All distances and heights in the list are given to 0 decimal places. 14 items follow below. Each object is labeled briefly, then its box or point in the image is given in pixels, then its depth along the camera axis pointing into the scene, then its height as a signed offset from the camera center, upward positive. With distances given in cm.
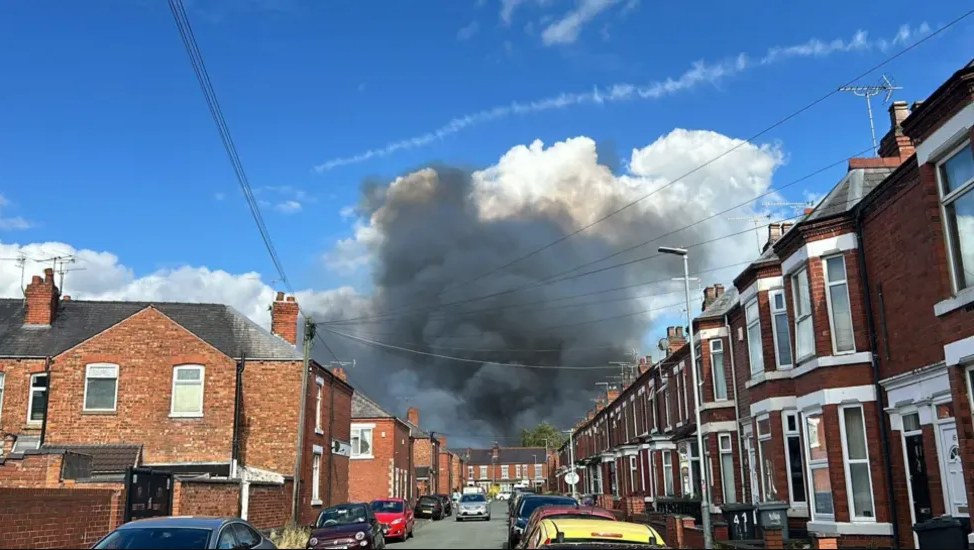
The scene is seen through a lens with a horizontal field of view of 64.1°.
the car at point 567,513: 1254 -96
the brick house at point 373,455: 5178 +44
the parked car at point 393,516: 2917 -205
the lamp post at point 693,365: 2195 +266
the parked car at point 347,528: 1900 -166
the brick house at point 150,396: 2866 +259
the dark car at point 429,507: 5181 -308
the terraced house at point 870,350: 1213 +205
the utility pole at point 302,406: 2572 +190
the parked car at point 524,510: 2026 -141
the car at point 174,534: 987 -86
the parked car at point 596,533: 833 -83
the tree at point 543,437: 16738 +442
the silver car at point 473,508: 4891 -299
